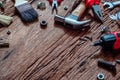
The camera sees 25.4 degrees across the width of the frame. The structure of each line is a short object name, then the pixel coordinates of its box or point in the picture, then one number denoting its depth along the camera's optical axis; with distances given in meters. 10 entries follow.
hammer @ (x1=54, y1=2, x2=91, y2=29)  1.12
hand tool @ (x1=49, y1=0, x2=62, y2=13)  1.21
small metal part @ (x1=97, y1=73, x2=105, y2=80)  0.98
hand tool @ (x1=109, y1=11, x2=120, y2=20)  1.17
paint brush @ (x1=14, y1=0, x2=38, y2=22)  1.15
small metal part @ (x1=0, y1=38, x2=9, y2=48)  1.05
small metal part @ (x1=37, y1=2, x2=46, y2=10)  1.21
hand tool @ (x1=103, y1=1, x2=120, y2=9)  1.22
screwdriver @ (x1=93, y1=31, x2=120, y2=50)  1.04
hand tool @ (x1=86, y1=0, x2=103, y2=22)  1.17
